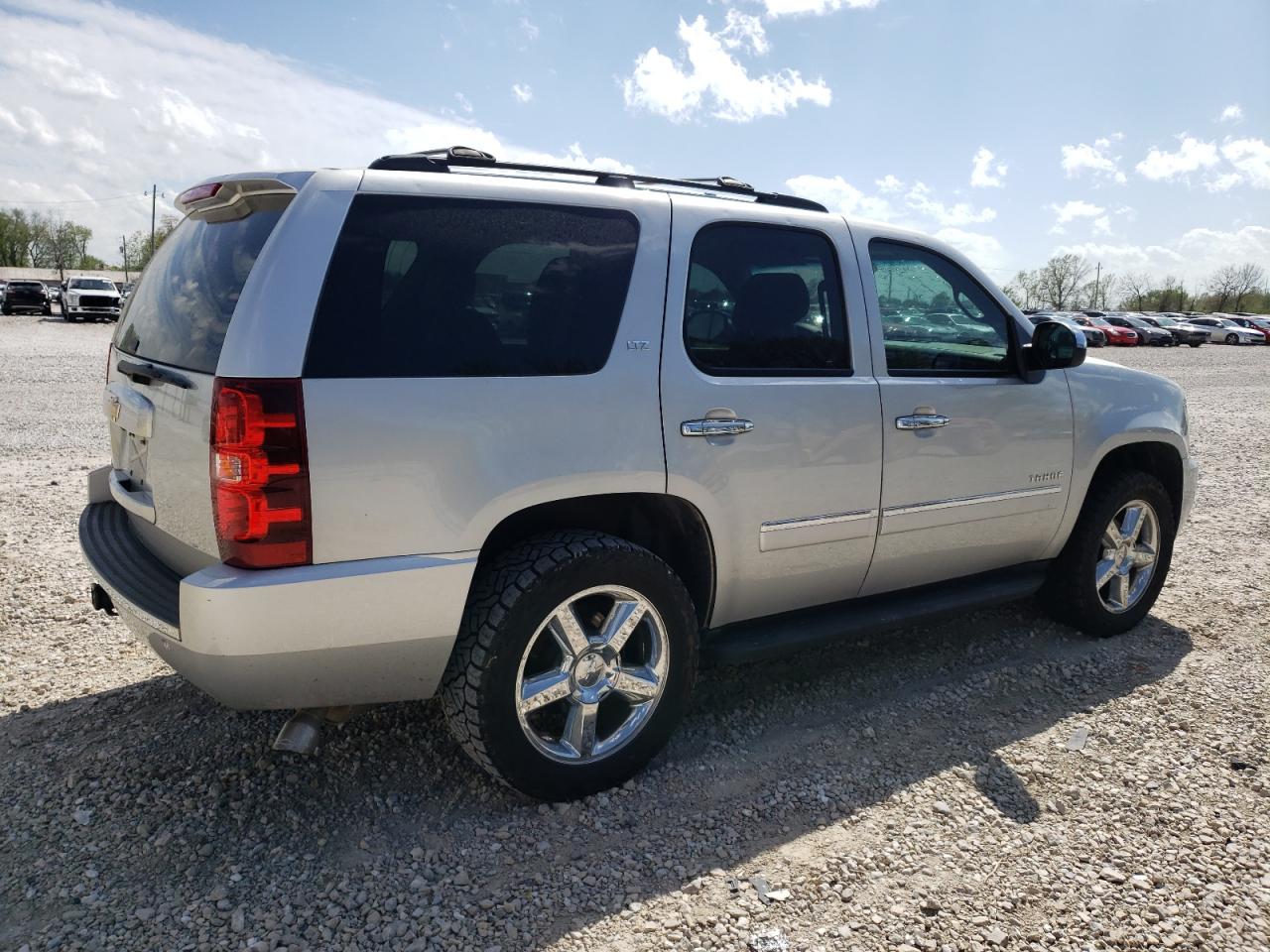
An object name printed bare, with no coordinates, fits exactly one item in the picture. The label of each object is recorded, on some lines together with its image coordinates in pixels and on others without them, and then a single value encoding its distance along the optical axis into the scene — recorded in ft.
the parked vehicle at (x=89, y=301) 109.19
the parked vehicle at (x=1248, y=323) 172.65
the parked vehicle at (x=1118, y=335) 149.89
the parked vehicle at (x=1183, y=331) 159.12
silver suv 7.92
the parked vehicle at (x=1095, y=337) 138.31
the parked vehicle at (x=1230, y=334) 167.32
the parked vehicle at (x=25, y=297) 122.01
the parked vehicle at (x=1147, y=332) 153.79
